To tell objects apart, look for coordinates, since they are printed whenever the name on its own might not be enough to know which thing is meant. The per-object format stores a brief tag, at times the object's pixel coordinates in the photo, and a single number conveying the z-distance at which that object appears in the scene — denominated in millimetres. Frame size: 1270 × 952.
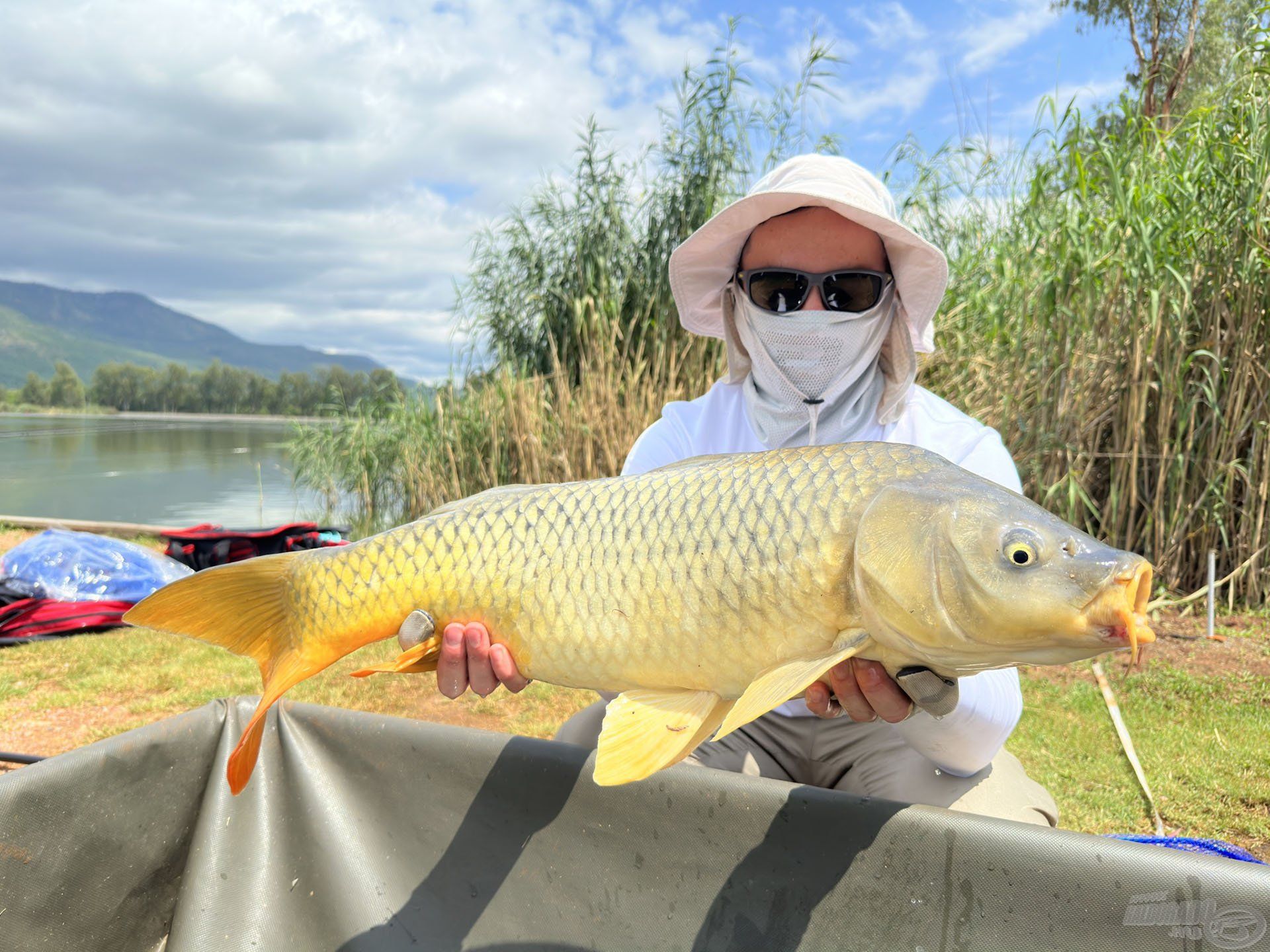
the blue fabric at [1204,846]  1245
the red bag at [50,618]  3752
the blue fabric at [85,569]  3990
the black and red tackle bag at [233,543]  4484
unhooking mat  1005
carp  829
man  1477
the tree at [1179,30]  11531
